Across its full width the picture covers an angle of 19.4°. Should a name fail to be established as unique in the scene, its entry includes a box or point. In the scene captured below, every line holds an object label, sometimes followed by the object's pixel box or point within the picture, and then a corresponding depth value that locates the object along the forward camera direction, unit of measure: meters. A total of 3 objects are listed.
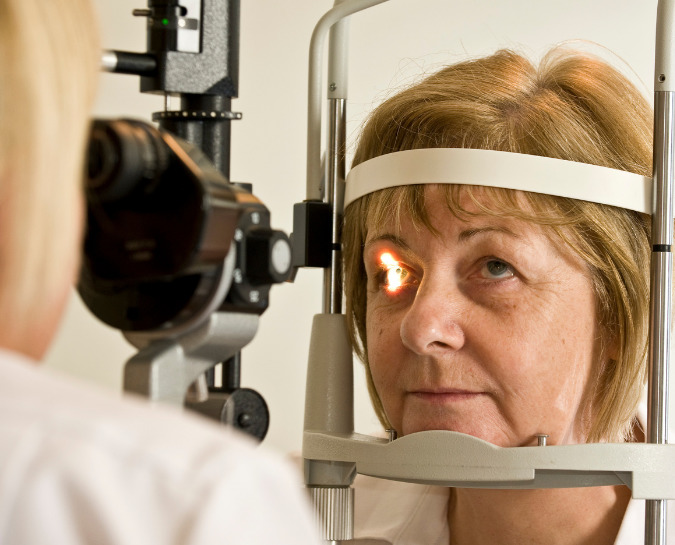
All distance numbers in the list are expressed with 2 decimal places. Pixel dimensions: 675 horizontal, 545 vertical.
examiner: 0.59
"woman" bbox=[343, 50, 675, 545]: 1.04
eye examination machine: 0.84
